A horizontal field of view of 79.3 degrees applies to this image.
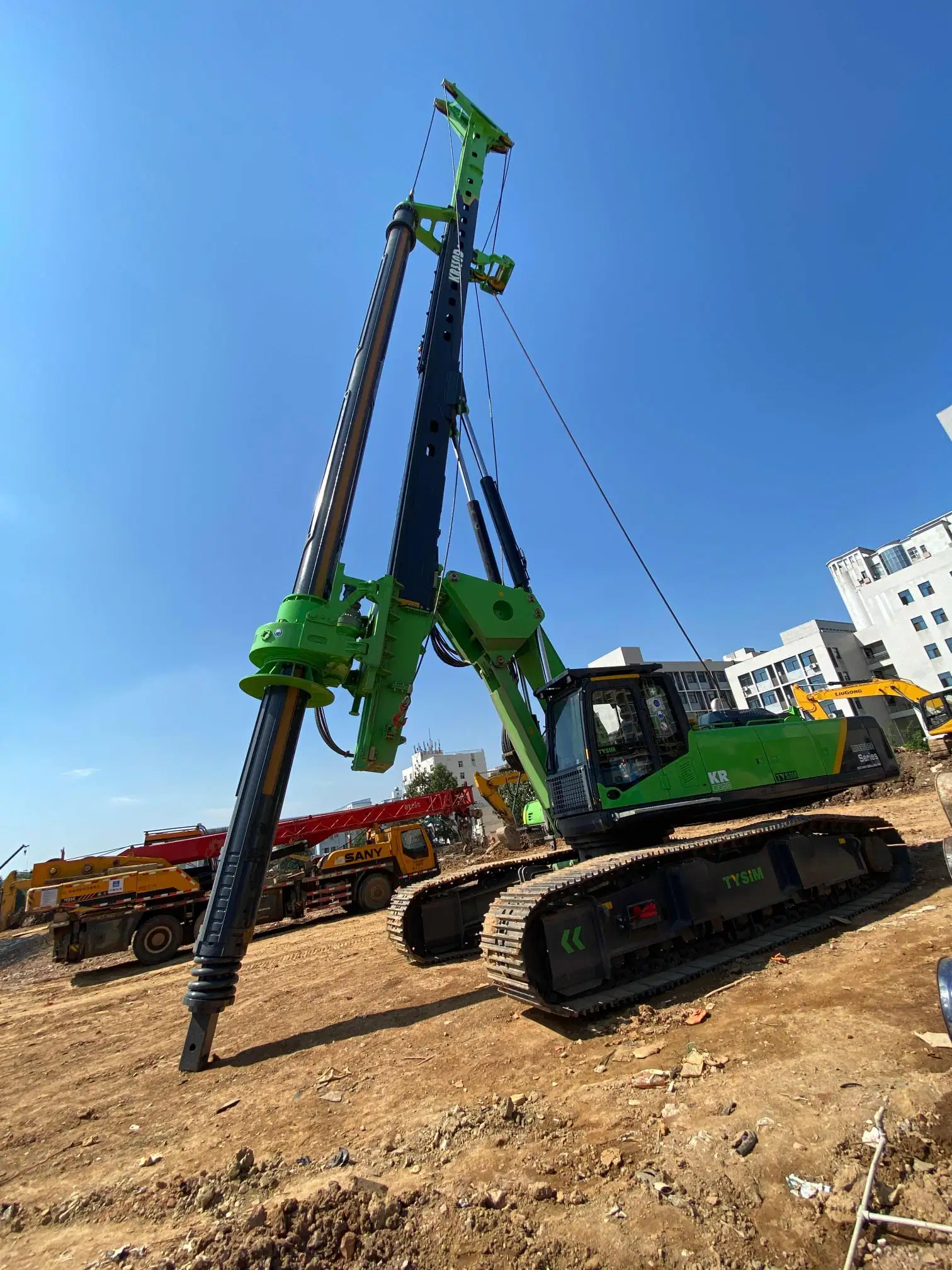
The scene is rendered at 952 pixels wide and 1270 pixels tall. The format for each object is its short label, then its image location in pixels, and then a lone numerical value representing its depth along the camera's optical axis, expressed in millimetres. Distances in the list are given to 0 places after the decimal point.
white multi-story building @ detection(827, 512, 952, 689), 48156
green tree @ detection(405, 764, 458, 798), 57969
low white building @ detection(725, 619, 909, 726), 53531
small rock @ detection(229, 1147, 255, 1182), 3014
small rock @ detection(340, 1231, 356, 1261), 2295
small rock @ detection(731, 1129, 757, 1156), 2570
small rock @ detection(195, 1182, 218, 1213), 2826
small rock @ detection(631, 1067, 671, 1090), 3395
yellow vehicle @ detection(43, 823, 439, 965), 12062
